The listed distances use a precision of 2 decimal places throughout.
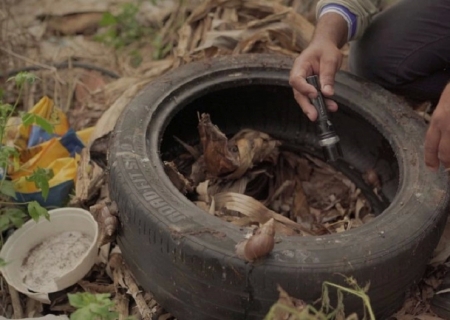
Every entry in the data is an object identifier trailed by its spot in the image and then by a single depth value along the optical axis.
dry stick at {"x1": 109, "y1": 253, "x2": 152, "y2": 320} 2.14
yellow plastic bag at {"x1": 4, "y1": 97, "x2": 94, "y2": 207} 2.52
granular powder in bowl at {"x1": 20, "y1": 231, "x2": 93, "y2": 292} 2.28
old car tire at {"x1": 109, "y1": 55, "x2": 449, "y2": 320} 1.76
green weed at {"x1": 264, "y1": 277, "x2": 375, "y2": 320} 1.63
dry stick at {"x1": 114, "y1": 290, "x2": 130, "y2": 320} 2.21
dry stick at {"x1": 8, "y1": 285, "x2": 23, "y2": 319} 2.27
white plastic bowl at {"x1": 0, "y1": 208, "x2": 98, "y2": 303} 2.23
